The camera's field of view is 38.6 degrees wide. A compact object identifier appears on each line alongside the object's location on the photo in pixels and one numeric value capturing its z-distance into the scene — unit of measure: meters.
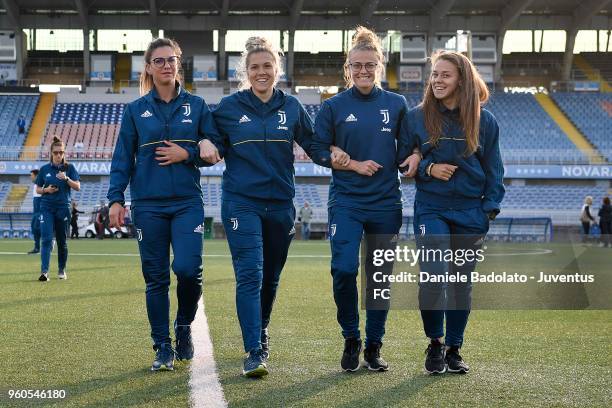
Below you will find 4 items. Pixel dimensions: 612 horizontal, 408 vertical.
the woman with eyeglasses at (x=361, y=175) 5.02
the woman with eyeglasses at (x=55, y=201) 11.46
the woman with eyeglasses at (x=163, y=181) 5.10
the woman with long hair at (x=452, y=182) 4.97
